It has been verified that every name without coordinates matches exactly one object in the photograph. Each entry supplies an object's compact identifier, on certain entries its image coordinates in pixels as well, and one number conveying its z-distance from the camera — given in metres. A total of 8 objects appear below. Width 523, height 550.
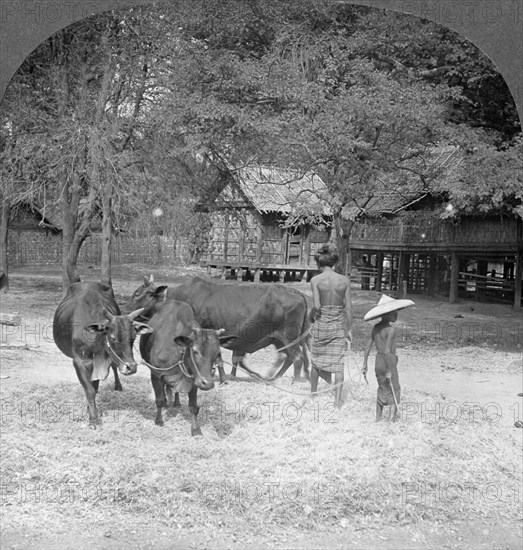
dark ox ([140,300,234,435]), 5.57
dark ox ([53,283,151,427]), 5.61
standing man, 6.69
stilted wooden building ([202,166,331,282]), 20.97
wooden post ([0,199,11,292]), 20.92
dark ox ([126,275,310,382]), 8.12
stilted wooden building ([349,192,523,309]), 18.44
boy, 5.82
